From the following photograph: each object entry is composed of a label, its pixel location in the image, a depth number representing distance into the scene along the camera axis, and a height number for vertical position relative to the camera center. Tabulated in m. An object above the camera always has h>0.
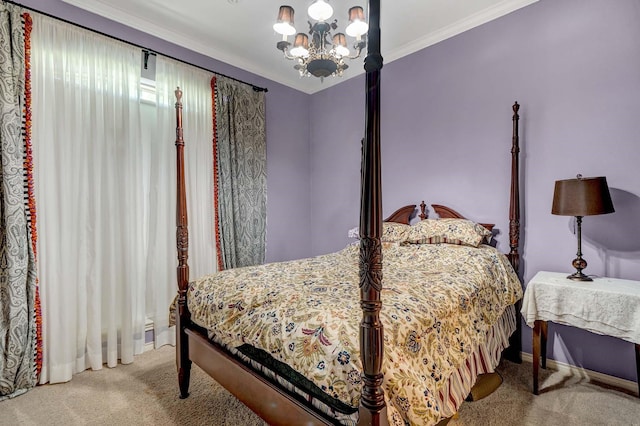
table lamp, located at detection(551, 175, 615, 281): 2.02 +0.04
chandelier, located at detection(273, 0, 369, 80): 2.05 +1.15
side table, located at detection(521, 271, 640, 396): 1.81 -0.61
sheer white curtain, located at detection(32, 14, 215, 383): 2.30 +0.07
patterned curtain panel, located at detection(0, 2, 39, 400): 2.09 -0.10
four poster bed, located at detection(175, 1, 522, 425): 1.01 -0.53
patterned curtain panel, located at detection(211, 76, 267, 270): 3.29 +0.36
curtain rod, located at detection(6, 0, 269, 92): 2.22 +1.37
